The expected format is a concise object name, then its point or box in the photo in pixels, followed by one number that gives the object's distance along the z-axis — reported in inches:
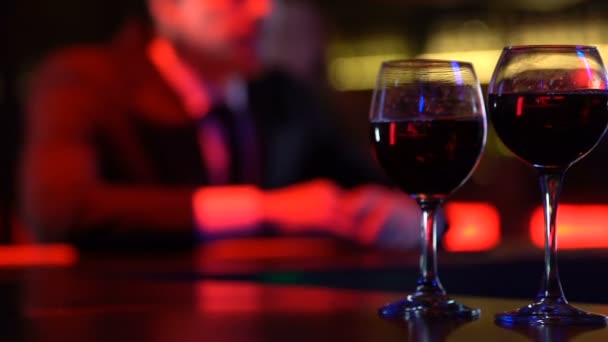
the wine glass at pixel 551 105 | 43.5
